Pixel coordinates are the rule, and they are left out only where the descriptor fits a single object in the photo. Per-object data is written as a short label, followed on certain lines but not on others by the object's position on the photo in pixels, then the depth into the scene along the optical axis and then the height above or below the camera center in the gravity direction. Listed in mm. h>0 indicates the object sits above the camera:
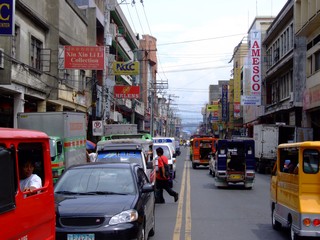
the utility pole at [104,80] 37372 +3916
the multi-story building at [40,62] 22859 +3640
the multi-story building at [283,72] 37625 +5331
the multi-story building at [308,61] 34281 +5266
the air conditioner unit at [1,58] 19547 +2874
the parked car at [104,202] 7480 -1182
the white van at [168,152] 26062 -1132
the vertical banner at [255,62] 49375 +7063
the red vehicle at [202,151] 38938 -1541
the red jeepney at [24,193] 4484 -635
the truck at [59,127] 20375 +146
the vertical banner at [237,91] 72375 +6014
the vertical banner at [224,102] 88244 +5209
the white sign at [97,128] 31594 +179
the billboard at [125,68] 36719 +4744
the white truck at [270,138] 34750 -457
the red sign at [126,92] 42400 +3439
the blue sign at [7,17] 16766 +3894
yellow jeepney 8602 -1090
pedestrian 15266 -1430
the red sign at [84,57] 26391 +3961
